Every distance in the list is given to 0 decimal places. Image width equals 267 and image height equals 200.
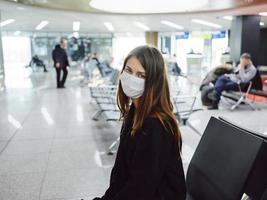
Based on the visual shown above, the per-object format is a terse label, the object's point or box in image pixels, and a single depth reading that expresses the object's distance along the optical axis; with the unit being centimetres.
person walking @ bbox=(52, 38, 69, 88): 1027
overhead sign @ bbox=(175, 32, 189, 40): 1900
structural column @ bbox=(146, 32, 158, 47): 1962
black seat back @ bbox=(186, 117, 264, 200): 133
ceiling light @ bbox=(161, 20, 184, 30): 1309
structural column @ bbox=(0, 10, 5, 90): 1011
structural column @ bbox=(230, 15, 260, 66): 951
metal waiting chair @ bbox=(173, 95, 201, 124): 458
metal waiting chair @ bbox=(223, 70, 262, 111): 647
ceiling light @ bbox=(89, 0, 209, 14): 742
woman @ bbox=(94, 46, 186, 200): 131
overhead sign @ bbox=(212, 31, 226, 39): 1722
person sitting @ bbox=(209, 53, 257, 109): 663
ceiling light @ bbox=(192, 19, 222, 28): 1209
